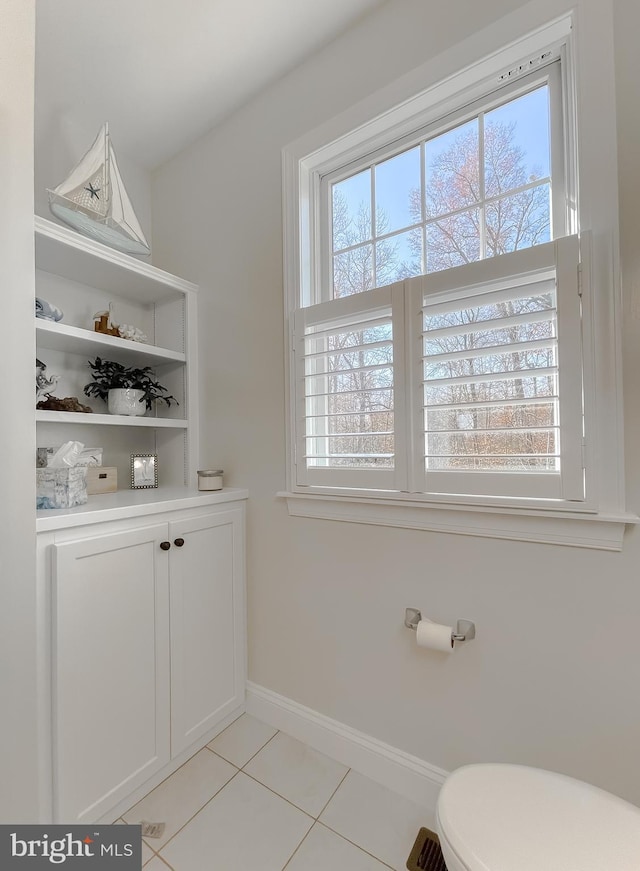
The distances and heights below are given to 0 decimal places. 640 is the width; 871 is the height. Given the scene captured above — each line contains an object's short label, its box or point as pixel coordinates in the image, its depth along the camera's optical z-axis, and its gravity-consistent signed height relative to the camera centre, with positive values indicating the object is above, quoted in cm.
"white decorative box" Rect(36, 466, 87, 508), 123 -14
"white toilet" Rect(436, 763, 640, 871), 69 -73
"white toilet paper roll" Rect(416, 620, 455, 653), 113 -57
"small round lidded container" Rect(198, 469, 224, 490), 166 -16
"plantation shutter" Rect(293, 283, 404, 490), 133 +17
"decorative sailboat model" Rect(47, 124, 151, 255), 149 +94
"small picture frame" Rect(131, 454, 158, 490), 180 -13
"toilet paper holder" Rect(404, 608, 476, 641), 115 -56
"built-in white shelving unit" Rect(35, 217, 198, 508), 150 +40
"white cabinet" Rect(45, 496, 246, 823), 109 -67
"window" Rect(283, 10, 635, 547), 101 +41
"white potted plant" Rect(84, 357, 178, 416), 171 +25
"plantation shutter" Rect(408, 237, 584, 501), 102 +17
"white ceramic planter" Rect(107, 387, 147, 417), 170 +18
